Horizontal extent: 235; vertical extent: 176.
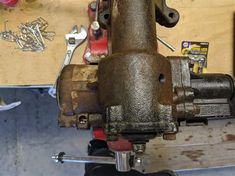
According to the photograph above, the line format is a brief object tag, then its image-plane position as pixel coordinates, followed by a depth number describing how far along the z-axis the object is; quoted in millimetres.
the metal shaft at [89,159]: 810
